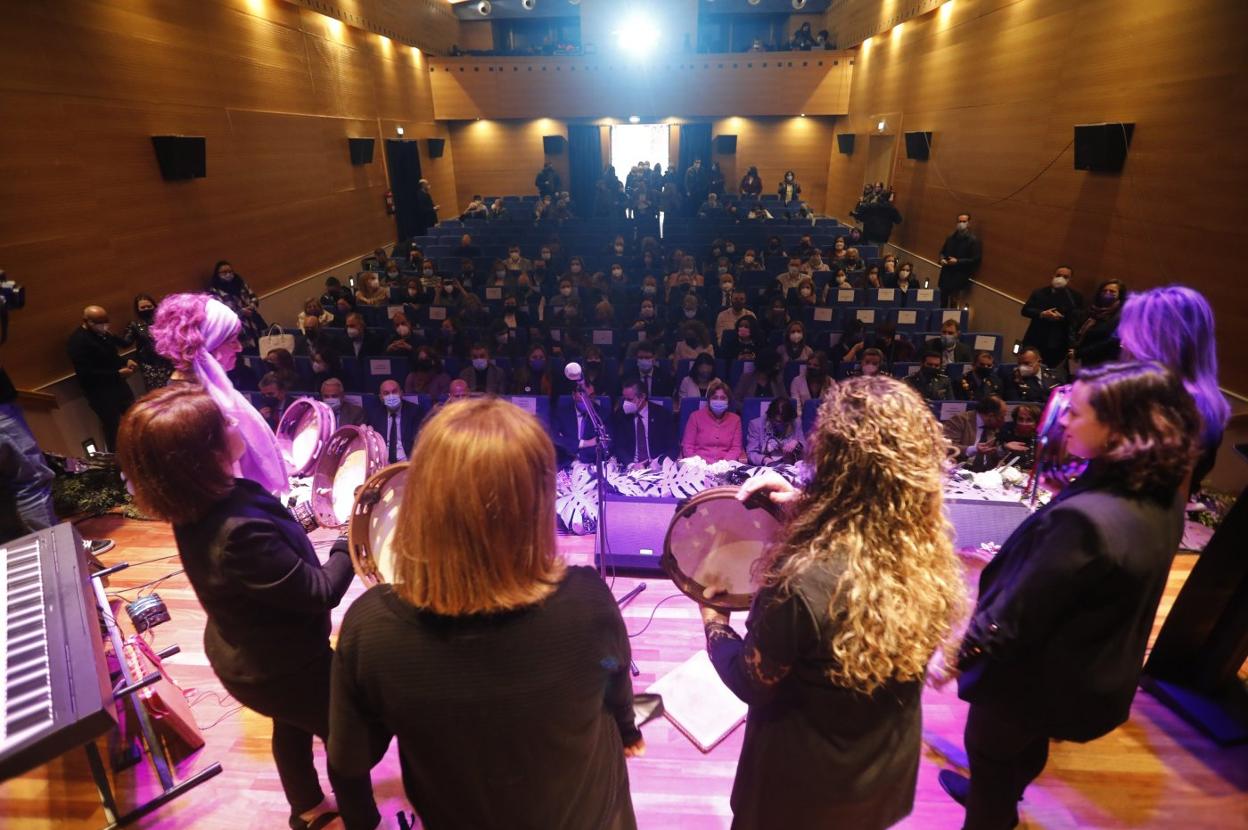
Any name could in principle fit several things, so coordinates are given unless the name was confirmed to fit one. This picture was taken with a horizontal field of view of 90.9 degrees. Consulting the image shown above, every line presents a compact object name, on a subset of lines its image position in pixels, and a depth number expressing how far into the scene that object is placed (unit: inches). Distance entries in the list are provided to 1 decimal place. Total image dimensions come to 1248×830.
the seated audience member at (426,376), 217.0
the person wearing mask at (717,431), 187.2
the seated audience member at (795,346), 241.1
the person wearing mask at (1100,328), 197.9
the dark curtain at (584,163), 650.8
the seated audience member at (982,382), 206.4
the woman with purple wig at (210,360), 85.0
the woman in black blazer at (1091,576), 55.0
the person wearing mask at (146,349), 227.5
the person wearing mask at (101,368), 211.3
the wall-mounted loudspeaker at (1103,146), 254.4
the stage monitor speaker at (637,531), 139.4
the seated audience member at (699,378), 213.8
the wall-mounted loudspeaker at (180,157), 281.0
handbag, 263.7
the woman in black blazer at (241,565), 54.4
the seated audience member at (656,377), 221.3
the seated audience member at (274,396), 193.2
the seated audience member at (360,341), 260.1
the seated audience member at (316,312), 299.6
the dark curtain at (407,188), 519.5
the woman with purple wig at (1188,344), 76.7
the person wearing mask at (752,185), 593.0
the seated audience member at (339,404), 185.8
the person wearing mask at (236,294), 288.7
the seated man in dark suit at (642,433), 189.9
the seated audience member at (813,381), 201.4
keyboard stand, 88.4
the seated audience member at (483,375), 216.2
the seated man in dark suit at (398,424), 189.5
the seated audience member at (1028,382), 206.7
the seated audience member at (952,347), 239.1
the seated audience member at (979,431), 176.2
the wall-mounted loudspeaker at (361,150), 453.1
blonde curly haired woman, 46.8
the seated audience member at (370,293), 330.6
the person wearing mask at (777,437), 182.7
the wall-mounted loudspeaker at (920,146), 419.5
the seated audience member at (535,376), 218.7
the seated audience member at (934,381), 205.5
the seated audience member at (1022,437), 175.6
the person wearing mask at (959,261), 355.6
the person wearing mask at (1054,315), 254.5
